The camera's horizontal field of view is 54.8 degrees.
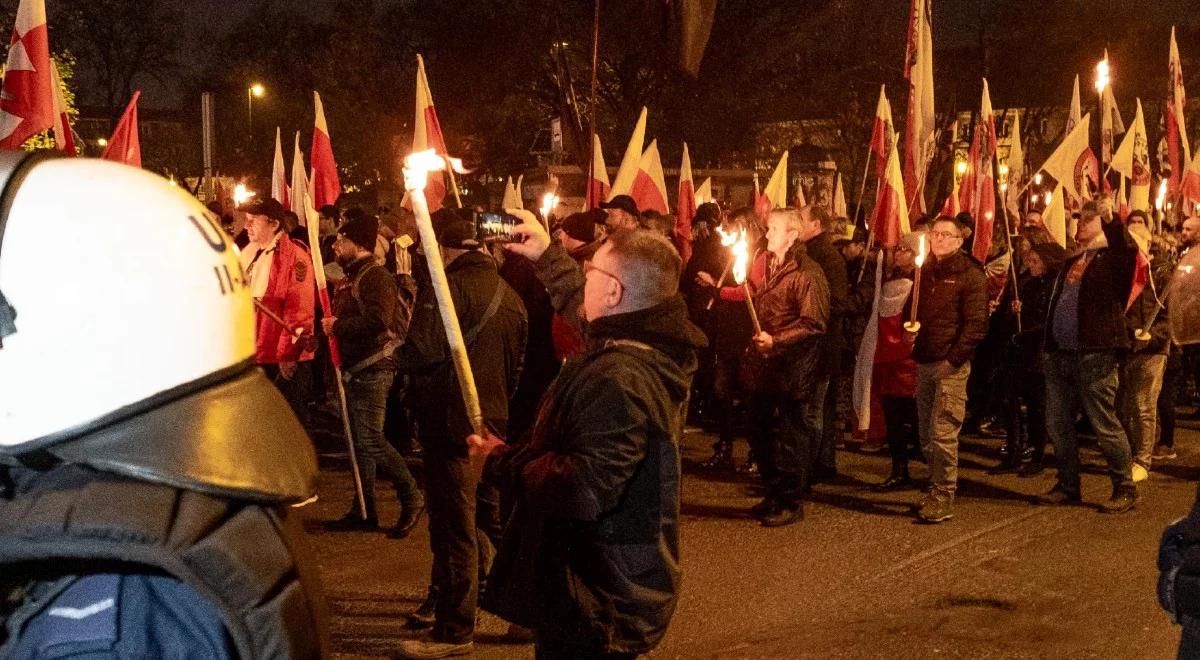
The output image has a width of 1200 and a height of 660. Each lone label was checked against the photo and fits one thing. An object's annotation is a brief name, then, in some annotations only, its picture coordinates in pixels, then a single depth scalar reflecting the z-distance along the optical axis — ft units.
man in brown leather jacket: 24.66
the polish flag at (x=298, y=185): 38.17
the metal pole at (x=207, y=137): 52.85
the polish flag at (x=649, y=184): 39.70
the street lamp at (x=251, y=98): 126.19
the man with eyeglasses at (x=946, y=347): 25.43
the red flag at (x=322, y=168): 30.27
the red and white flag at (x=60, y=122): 22.76
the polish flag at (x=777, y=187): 42.06
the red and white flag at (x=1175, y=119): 46.42
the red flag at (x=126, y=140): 25.95
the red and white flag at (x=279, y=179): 42.14
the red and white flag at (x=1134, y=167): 43.96
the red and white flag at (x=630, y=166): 37.77
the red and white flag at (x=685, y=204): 43.55
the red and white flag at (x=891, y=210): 30.22
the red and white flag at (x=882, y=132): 36.19
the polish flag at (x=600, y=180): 39.61
